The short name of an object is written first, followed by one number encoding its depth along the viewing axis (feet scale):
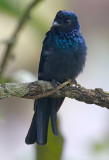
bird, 23.45
